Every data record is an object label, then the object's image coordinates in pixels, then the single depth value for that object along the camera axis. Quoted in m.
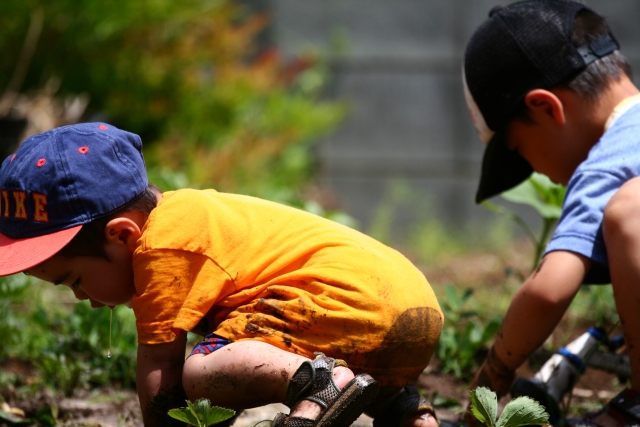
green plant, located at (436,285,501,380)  6.87
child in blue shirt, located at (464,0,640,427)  6.50
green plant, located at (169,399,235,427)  6.33
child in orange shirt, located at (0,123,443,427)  6.41
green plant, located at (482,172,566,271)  6.93
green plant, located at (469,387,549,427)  6.36
